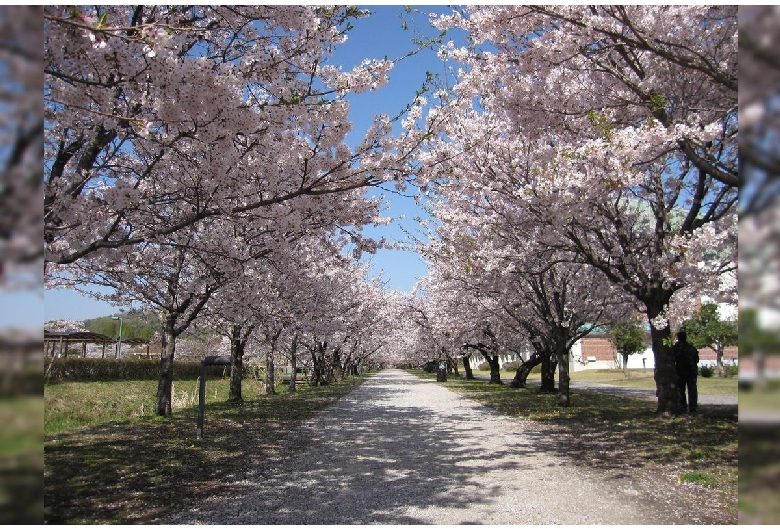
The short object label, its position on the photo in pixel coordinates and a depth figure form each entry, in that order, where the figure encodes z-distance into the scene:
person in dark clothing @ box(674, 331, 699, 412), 11.27
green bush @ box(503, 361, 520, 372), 71.79
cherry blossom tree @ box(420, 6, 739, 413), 5.90
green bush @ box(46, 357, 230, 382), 28.17
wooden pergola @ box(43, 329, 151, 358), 26.31
